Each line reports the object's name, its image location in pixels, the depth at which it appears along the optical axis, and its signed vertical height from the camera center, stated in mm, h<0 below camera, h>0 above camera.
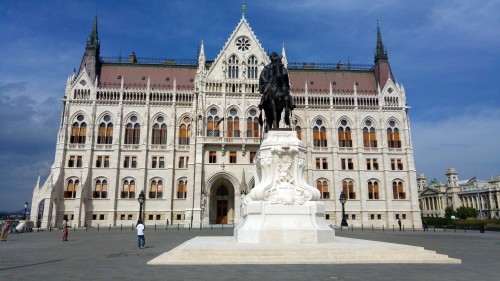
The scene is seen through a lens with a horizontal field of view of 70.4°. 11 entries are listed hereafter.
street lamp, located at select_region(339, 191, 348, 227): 39416 -890
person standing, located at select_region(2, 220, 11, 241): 25266 -1324
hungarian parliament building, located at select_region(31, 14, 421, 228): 48812 +9176
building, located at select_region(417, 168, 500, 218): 97562 +3530
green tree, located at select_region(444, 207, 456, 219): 88912 -1010
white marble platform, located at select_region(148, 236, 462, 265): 11531 -1503
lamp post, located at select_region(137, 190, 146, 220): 34266 +1176
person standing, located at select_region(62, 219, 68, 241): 23869 -1469
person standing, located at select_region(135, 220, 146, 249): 17948 -1182
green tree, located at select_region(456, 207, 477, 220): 87188 -1010
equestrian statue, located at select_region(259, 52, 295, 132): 16547 +5367
